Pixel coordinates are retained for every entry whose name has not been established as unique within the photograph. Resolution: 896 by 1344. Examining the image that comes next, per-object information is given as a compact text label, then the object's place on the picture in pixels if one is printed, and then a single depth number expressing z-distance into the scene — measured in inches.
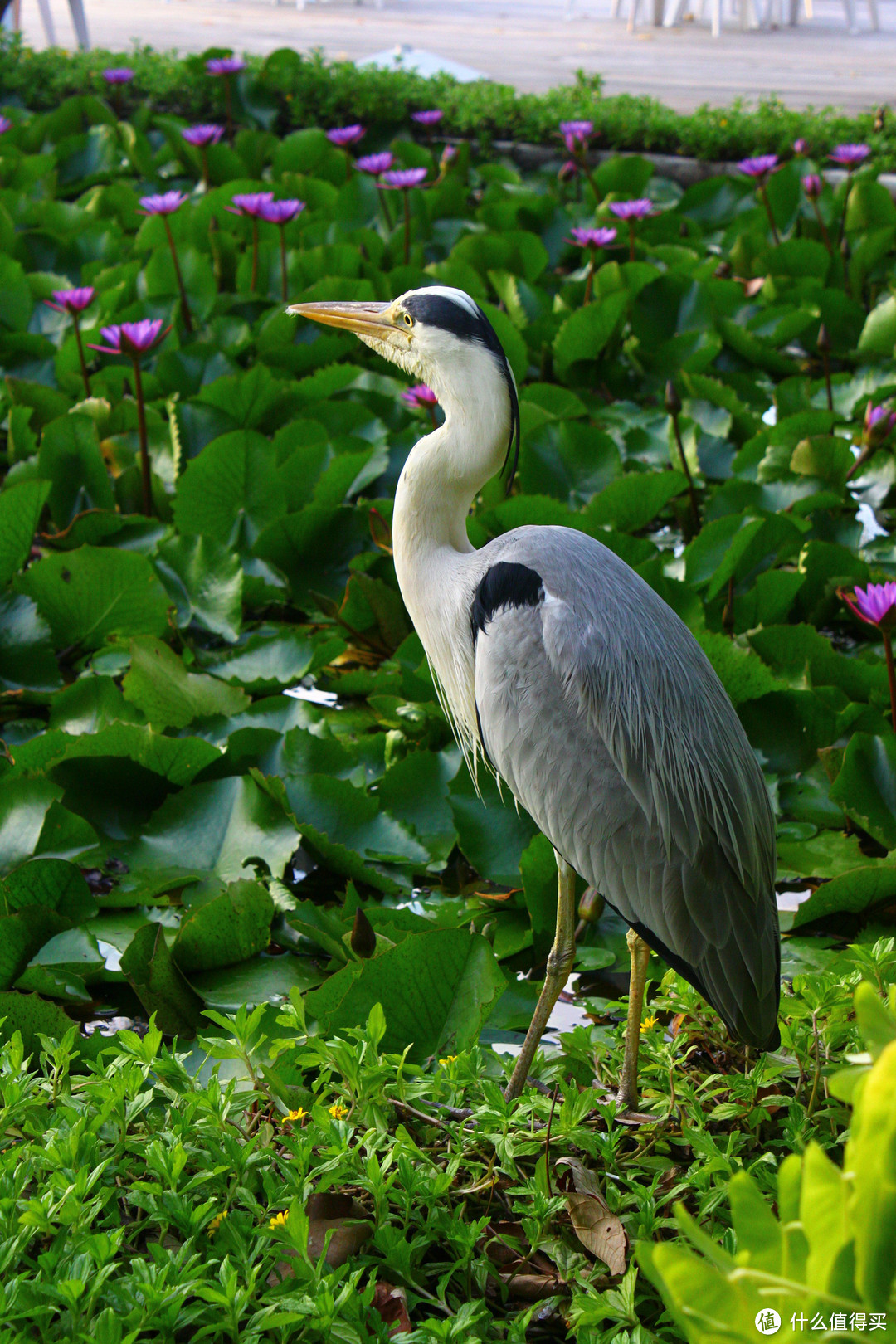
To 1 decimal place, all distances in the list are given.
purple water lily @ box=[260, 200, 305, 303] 320.2
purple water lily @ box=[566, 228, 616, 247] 316.5
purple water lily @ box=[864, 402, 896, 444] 242.8
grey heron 131.9
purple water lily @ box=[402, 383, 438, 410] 243.1
